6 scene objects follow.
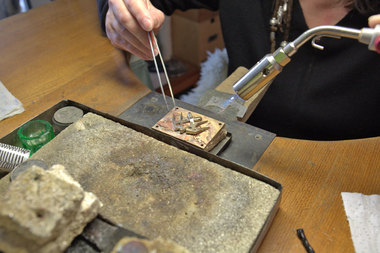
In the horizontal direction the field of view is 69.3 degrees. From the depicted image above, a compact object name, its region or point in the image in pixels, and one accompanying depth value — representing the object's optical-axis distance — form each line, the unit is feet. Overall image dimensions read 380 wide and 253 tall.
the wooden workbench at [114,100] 1.85
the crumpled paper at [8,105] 2.74
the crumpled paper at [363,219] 1.71
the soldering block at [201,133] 2.18
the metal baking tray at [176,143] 1.73
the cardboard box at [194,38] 7.07
